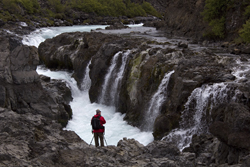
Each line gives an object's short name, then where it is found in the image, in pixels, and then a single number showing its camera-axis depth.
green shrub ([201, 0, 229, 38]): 35.66
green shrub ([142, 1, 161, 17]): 119.81
